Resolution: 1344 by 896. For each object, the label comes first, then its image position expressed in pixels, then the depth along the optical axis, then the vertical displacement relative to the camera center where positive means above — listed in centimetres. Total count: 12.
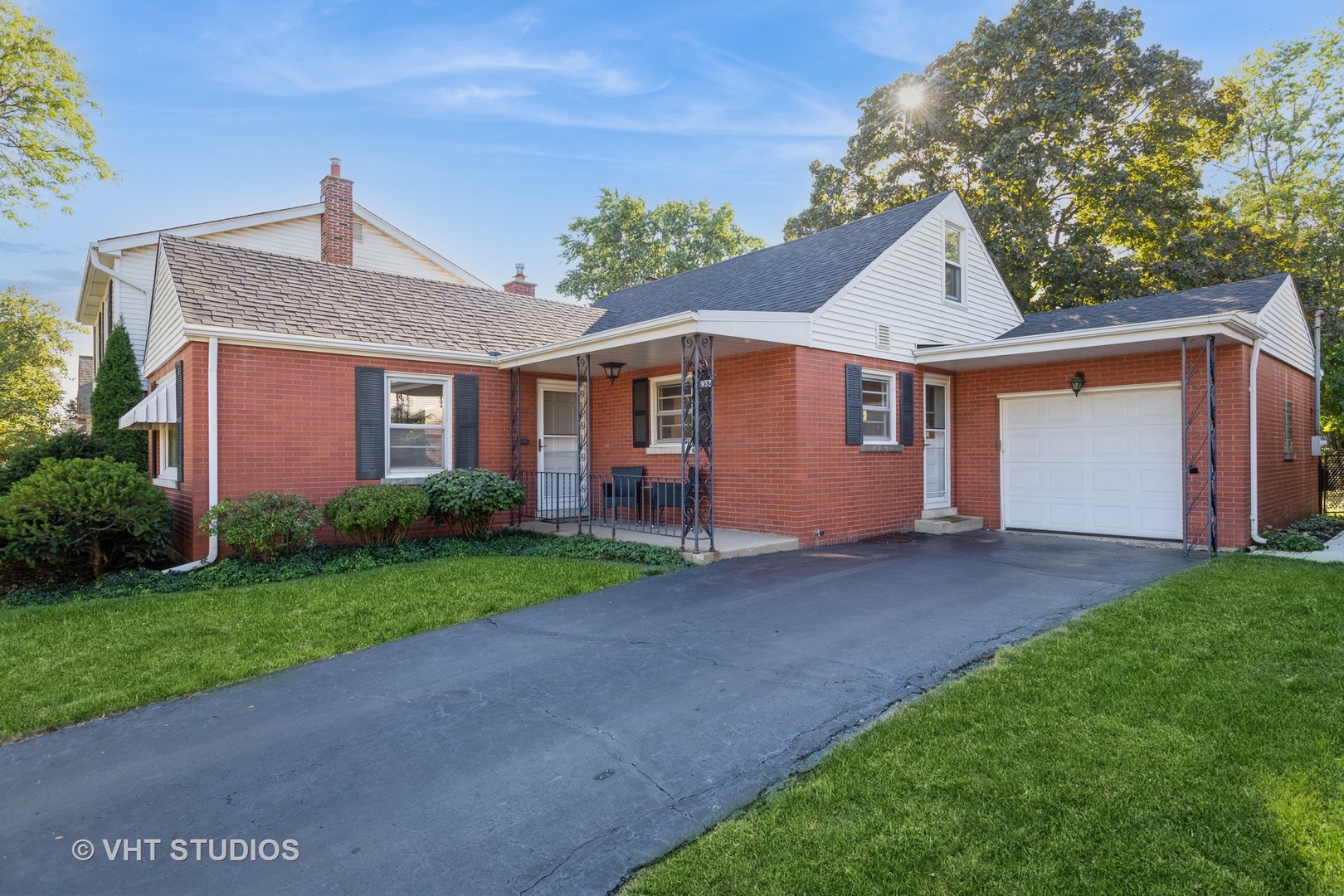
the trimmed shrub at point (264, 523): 806 -83
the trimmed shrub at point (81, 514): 744 -67
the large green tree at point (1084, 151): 1781 +844
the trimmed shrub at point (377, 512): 884 -76
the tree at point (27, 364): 2389 +345
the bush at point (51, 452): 1143 +7
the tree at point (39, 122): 1565 +815
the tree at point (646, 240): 3228 +1038
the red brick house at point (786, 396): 887 +88
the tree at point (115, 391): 1371 +136
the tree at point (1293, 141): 2173 +1062
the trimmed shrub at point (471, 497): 971 -62
